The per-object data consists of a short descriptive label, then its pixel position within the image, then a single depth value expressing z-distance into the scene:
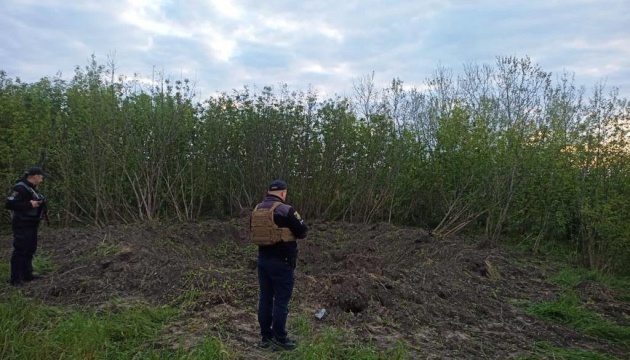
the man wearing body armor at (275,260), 4.80
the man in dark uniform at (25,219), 7.07
